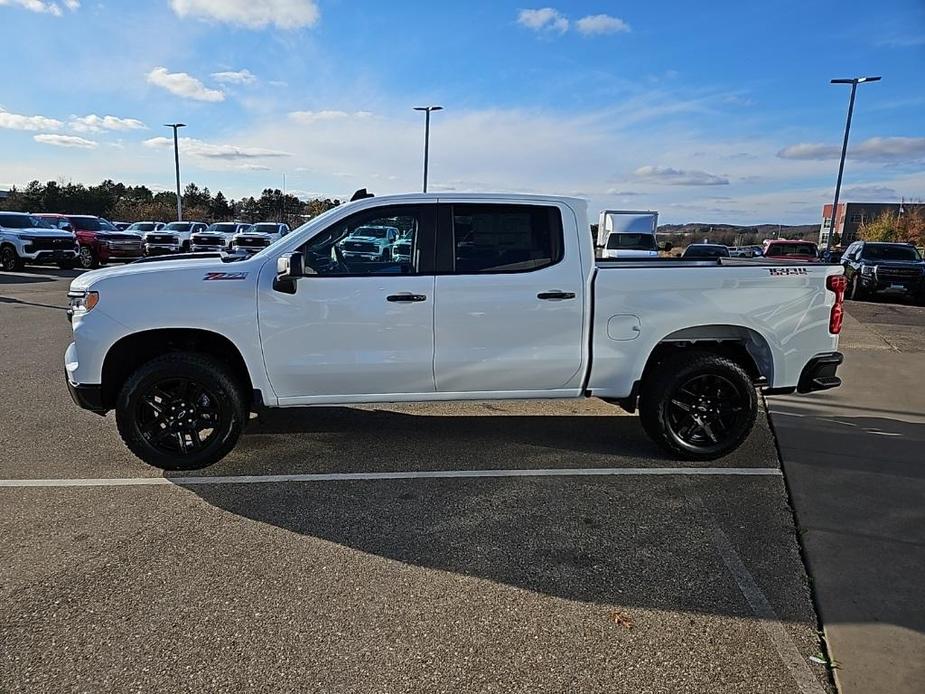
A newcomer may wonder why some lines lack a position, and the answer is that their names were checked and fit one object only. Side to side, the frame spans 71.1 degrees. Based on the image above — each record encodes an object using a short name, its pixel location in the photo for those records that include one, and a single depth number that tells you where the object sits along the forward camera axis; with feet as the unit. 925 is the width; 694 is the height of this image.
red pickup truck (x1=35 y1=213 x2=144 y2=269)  75.77
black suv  56.54
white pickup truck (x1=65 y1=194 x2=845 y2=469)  14.79
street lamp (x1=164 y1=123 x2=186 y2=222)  152.46
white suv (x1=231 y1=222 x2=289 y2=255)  74.59
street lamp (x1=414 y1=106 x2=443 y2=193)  120.47
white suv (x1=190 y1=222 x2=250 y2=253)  83.10
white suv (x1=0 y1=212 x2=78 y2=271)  68.44
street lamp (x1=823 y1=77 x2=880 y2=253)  91.81
